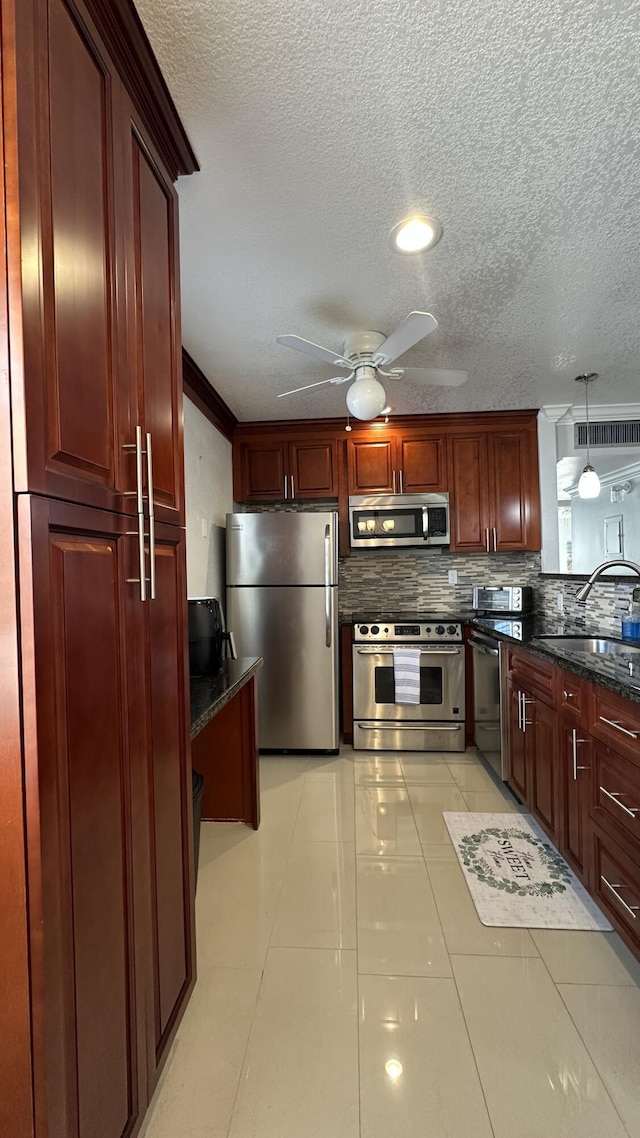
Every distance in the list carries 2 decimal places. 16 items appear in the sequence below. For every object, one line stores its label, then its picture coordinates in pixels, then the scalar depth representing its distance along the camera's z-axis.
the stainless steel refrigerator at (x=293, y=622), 3.38
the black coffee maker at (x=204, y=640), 2.13
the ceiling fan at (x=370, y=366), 2.06
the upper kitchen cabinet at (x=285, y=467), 3.83
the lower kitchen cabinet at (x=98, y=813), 0.70
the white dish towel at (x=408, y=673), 3.46
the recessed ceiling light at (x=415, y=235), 1.63
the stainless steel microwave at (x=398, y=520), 3.69
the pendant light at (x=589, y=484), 3.28
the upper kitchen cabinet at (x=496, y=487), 3.73
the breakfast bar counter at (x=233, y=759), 2.40
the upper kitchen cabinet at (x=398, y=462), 3.77
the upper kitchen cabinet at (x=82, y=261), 0.68
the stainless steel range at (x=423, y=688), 3.47
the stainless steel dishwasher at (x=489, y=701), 2.89
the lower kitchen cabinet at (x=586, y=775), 1.54
